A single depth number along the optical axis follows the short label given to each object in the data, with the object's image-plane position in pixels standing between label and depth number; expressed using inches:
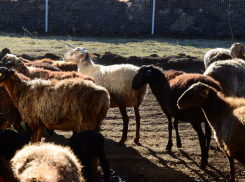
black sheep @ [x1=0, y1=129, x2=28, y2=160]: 199.7
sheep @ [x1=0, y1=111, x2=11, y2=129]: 291.1
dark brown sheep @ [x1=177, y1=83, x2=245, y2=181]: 206.1
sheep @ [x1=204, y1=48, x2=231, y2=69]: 464.6
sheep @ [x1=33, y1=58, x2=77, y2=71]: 419.5
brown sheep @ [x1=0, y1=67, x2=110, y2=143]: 237.9
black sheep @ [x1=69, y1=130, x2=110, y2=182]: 208.1
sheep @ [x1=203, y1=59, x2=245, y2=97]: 314.5
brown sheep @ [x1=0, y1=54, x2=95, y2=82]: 302.5
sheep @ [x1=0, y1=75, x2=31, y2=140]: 283.0
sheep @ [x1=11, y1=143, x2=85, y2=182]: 131.8
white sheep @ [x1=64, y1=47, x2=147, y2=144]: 314.3
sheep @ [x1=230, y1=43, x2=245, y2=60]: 483.8
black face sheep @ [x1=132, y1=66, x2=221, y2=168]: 254.8
